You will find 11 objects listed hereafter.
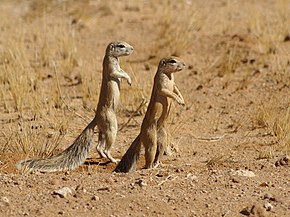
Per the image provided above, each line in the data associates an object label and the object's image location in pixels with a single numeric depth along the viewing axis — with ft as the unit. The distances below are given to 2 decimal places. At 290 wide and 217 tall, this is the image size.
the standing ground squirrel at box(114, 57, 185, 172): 50.44
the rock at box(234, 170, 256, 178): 47.70
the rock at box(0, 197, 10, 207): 41.91
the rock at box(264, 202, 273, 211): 42.24
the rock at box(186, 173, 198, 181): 46.04
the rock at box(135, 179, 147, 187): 44.33
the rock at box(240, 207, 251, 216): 41.73
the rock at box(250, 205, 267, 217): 41.45
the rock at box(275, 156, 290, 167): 50.67
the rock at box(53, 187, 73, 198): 42.50
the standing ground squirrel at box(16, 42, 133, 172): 52.47
